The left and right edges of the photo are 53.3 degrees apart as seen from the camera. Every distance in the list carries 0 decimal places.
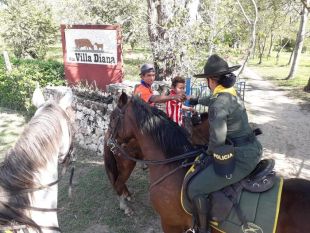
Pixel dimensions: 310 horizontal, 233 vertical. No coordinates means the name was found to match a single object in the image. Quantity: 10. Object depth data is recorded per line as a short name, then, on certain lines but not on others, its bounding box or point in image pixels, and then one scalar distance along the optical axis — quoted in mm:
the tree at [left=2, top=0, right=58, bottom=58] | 16500
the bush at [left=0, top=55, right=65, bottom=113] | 10281
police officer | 2908
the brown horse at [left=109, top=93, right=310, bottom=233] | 3451
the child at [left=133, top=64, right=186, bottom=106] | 4871
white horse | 2176
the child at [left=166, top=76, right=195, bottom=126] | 5340
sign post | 7930
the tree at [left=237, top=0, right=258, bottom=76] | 7202
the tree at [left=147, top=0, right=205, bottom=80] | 7844
